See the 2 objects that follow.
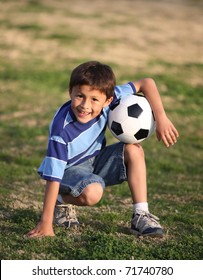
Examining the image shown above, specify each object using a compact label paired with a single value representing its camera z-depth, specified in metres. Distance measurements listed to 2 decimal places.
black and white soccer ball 8.03
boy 7.52
